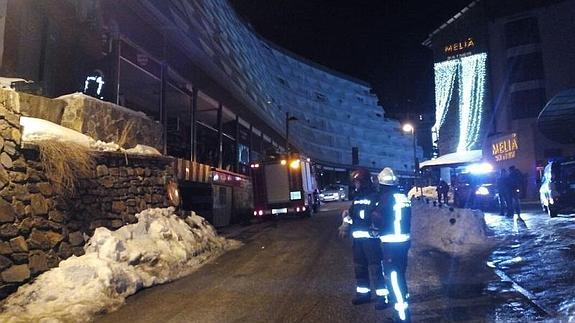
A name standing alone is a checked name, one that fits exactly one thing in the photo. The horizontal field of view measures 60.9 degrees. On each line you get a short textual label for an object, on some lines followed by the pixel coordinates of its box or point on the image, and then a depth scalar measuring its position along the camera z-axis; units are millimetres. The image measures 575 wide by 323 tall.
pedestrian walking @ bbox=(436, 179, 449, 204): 27328
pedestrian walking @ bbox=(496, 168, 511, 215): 15773
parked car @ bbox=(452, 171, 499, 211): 21203
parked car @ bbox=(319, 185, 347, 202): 42781
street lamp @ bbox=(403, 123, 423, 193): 32094
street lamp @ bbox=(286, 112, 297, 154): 40375
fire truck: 23562
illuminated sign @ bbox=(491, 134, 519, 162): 36281
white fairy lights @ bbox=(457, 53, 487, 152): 40875
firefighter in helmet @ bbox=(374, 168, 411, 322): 6137
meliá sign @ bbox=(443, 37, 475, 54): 41806
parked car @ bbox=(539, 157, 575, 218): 15391
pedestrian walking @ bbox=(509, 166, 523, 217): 15320
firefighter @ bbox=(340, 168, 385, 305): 6586
